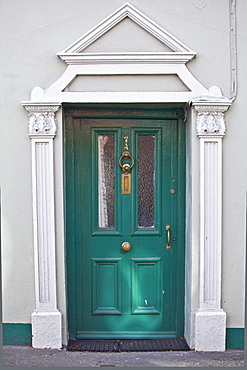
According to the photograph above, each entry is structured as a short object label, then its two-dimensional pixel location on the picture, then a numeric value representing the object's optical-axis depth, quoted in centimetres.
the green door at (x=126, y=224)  438
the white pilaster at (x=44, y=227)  407
